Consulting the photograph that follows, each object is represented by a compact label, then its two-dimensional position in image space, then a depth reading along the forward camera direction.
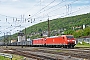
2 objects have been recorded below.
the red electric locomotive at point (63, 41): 51.94
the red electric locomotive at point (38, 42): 72.14
